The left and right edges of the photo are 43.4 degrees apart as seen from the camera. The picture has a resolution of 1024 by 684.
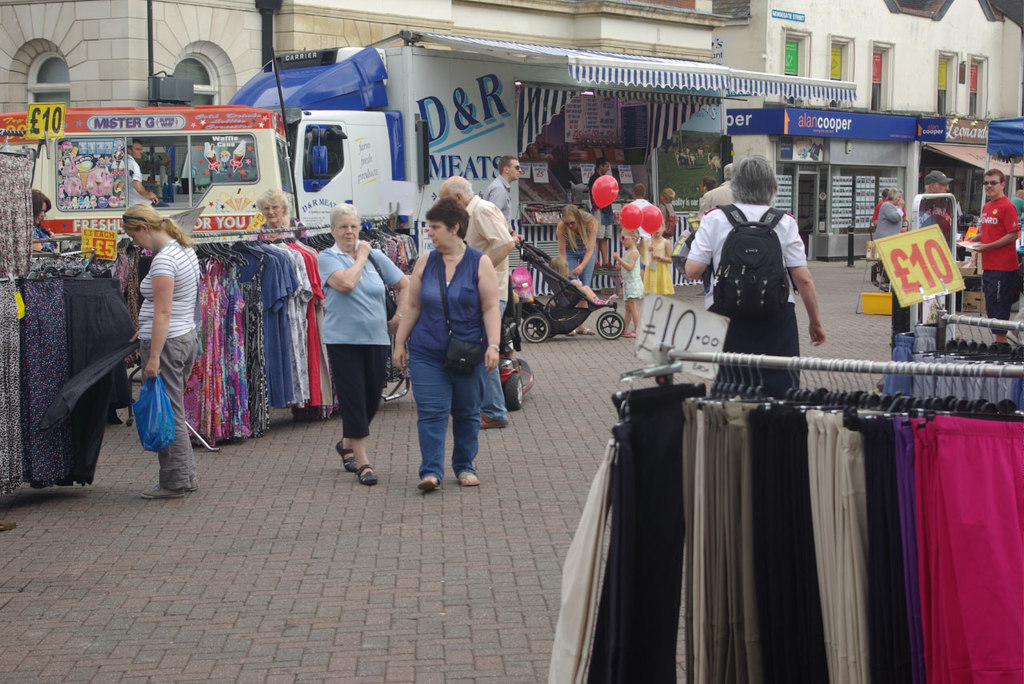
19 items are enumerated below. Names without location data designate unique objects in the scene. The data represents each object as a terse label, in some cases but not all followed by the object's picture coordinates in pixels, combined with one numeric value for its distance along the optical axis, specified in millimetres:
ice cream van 14883
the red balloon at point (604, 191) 16734
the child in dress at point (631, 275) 14852
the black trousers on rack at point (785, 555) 3482
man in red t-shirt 12445
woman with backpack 5992
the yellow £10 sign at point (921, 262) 5832
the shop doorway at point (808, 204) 33219
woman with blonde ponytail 7363
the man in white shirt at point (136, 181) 15000
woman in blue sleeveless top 7398
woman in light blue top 7863
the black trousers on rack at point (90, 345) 7473
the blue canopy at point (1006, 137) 19062
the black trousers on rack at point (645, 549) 3592
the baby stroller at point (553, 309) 14117
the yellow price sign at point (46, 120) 10969
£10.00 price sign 3826
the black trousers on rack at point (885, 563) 3334
